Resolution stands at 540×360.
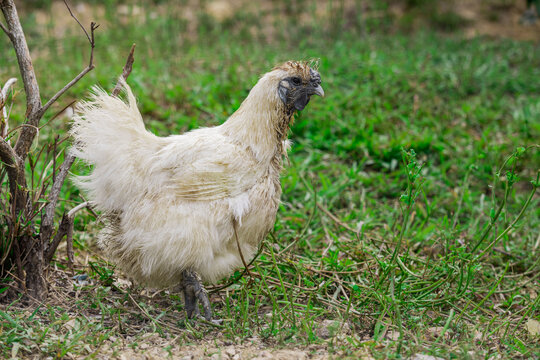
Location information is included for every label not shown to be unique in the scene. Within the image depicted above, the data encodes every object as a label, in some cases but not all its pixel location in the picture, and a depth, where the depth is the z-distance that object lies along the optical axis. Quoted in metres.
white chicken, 2.93
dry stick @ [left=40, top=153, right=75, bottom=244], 3.12
